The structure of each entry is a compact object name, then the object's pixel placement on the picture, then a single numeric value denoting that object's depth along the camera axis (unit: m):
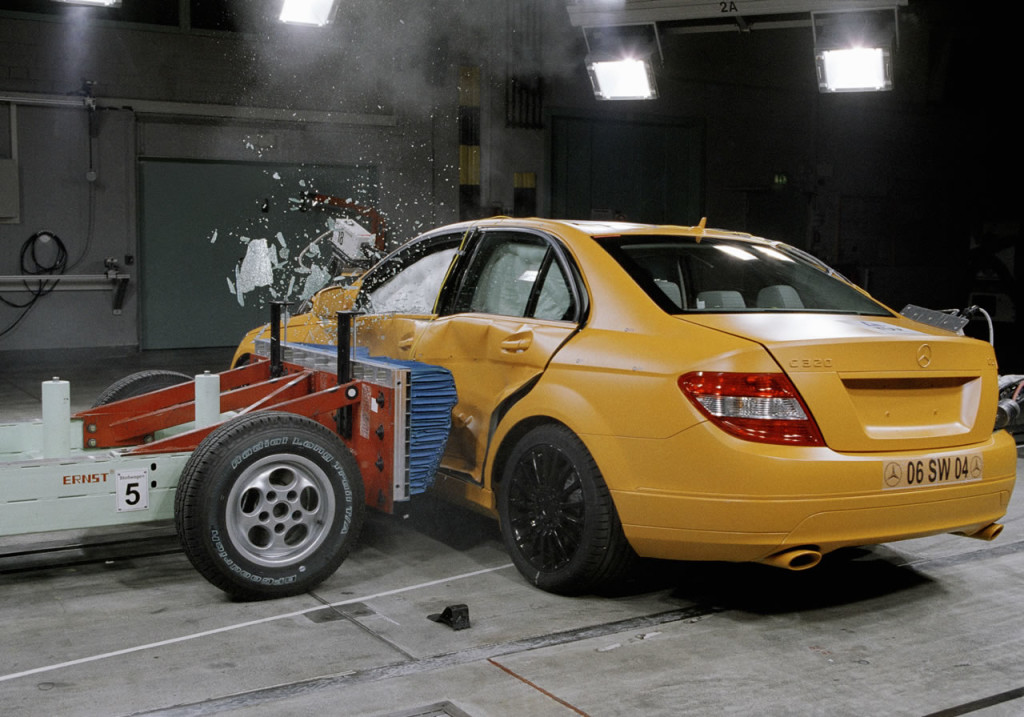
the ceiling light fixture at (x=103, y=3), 8.75
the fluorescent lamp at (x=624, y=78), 11.02
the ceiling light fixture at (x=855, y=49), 9.62
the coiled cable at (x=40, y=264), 13.55
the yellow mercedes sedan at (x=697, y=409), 3.77
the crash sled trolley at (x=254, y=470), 4.10
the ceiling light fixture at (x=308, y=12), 8.84
